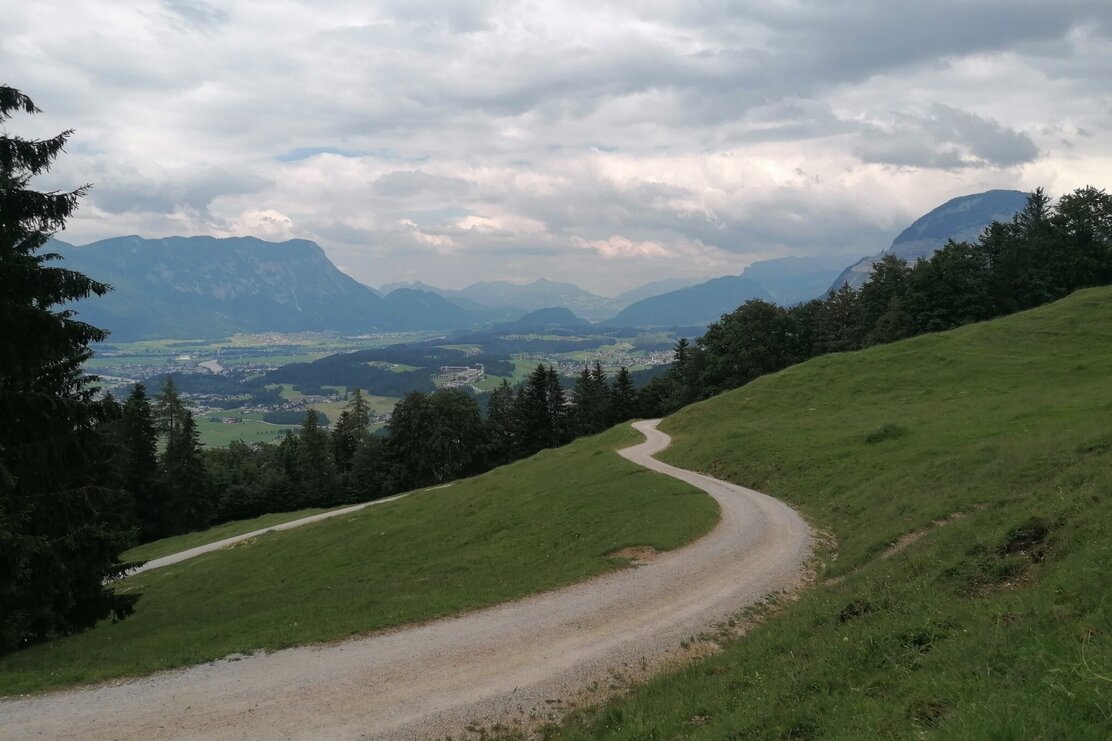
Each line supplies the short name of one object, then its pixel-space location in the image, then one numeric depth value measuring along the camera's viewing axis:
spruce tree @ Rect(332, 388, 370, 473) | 112.81
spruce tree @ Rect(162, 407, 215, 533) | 82.69
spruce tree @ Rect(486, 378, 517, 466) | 104.75
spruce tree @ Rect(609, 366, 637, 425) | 111.62
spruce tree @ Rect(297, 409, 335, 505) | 101.19
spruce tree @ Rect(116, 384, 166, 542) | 77.56
